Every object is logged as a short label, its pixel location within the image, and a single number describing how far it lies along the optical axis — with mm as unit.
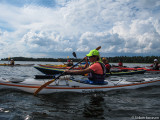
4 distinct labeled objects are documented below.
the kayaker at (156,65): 18055
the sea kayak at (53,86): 6359
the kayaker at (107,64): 12421
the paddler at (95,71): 6133
